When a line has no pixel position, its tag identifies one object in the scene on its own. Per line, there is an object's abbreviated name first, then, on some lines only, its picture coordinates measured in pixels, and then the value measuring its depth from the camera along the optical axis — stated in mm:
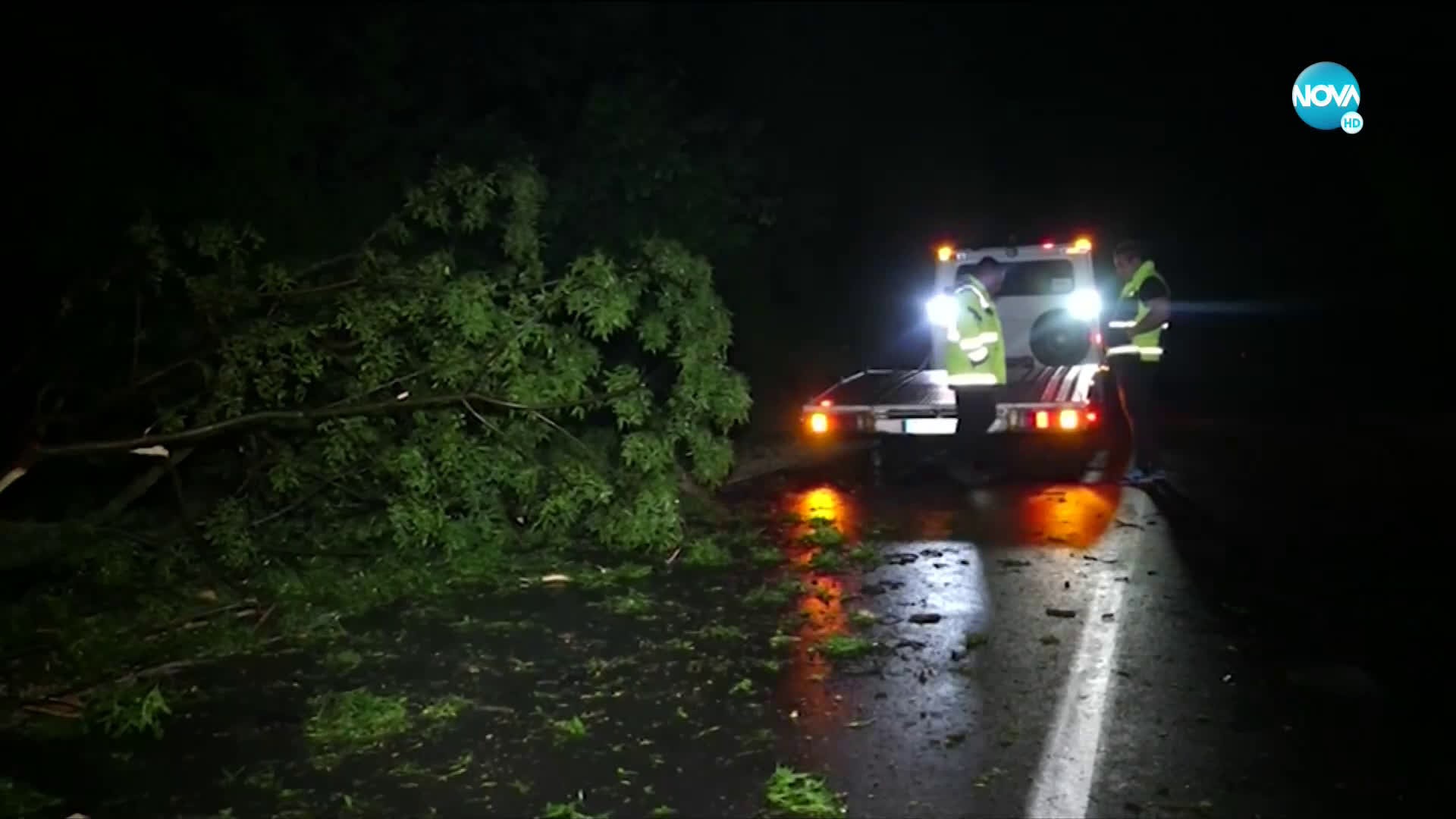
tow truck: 10906
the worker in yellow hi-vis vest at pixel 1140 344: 11547
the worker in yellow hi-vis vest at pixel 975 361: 11117
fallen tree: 7719
